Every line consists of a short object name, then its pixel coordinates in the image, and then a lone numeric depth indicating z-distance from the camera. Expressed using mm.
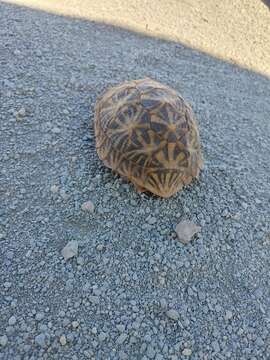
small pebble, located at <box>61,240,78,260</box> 265
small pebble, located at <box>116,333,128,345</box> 240
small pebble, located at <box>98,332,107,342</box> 239
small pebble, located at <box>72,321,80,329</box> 241
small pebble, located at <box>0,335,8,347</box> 231
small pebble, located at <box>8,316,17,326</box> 238
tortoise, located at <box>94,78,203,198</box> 277
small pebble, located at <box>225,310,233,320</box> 262
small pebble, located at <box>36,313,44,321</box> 241
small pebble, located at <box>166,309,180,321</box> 253
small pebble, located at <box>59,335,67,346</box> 234
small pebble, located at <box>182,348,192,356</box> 242
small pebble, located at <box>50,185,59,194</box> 296
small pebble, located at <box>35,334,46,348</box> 232
